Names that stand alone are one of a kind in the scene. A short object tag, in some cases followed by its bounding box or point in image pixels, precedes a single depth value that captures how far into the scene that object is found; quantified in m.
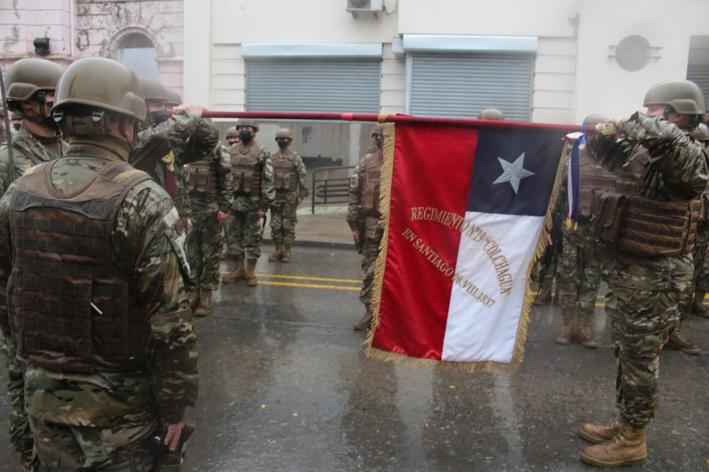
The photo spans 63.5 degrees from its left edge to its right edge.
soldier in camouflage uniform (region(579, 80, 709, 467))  3.38
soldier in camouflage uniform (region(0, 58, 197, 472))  2.04
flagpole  3.01
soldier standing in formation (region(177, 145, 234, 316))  6.21
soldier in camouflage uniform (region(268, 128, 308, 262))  8.92
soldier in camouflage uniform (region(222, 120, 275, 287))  7.59
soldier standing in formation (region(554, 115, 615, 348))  5.54
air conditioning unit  13.32
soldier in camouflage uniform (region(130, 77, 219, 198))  3.29
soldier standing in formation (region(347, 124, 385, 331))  5.57
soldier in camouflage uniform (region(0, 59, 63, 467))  3.37
